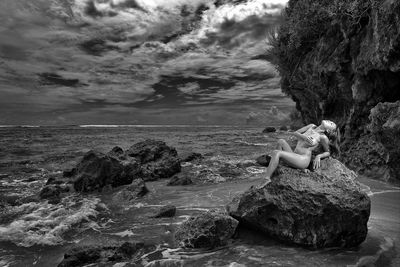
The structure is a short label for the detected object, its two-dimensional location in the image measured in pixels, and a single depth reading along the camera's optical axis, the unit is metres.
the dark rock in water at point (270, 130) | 78.43
